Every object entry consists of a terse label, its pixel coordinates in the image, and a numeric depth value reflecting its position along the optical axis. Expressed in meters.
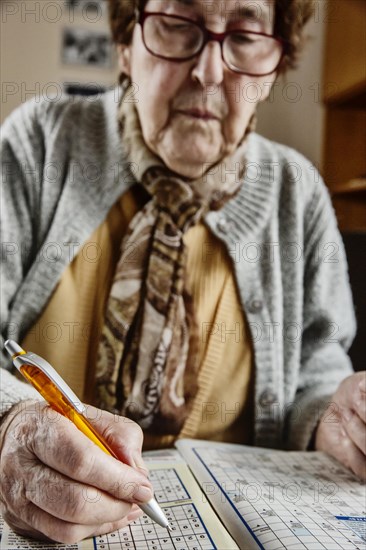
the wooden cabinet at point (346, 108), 0.97
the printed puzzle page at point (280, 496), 0.33
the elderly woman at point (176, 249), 0.55
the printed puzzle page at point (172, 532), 0.32
